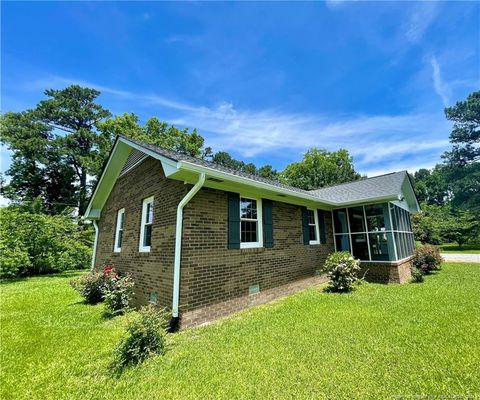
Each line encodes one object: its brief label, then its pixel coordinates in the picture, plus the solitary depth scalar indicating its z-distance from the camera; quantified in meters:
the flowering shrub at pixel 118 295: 6.00
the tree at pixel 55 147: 21.41
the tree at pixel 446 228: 23.02
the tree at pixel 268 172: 38.40
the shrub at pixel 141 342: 3.37
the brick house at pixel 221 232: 5.04
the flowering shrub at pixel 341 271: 7.22
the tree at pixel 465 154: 25.17
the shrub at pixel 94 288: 7.30
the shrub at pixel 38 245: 12.09
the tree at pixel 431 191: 43.23
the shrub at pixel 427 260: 9.96
